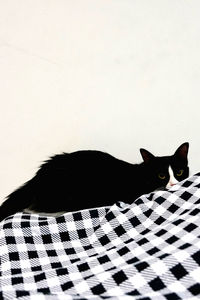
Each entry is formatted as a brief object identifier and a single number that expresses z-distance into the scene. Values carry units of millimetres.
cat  1365
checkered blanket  743
